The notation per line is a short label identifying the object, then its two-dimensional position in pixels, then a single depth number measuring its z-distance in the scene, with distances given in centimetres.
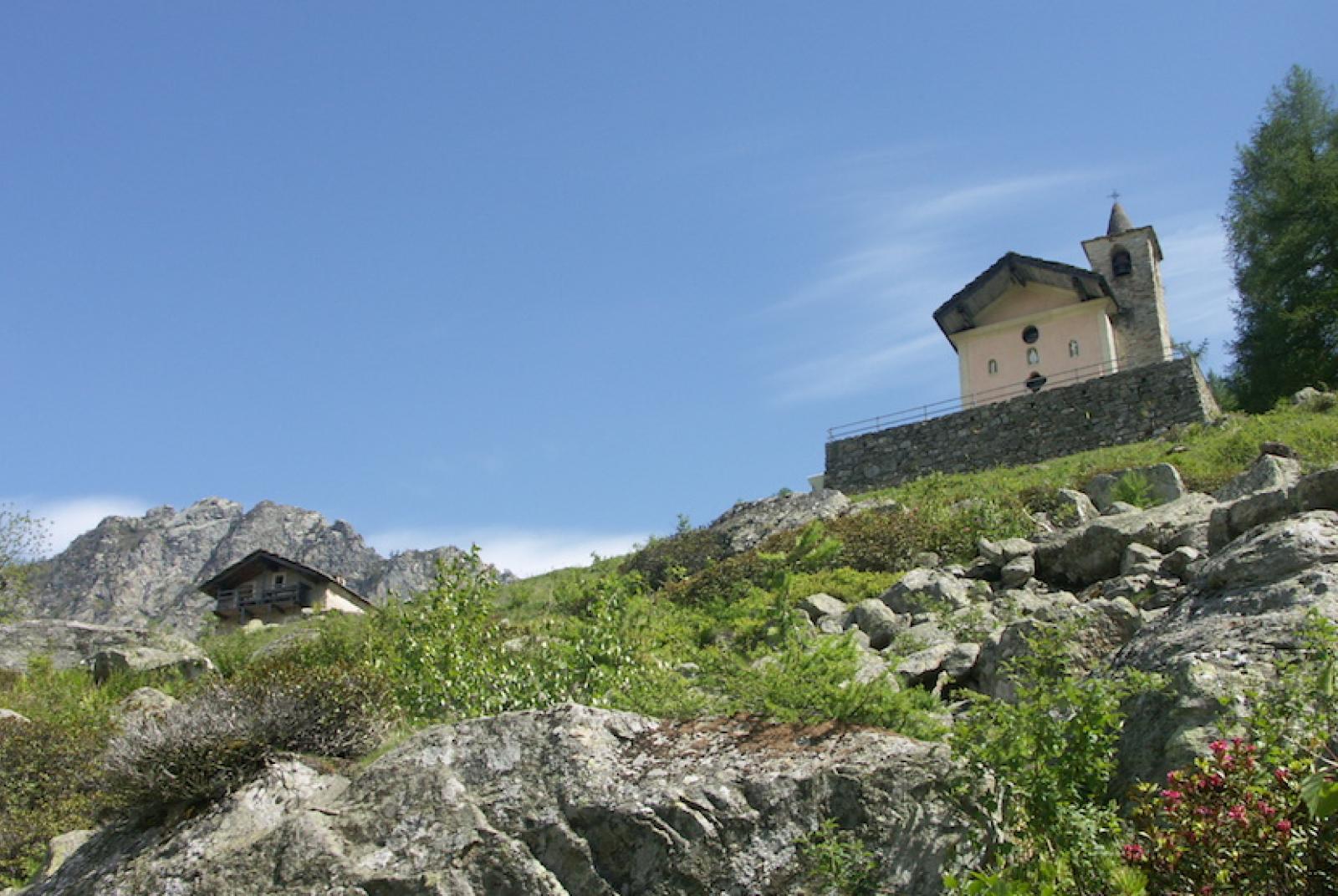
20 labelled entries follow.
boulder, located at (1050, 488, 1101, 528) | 2150
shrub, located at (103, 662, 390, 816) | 845
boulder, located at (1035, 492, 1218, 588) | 1455
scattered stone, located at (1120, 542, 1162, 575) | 1345
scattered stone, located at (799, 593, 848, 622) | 1692
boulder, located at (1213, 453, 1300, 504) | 1584
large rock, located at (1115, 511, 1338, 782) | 688
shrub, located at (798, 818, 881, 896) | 668
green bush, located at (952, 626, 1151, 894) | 603
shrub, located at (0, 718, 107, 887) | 1323
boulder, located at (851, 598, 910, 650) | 1467
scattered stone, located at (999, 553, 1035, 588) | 1598
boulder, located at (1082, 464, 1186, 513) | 2073
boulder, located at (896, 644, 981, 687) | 1120
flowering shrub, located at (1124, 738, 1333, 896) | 536
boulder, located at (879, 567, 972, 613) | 1514
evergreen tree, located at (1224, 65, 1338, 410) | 4134
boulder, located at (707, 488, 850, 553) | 2595
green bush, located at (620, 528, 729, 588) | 2566
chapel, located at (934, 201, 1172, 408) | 4512
